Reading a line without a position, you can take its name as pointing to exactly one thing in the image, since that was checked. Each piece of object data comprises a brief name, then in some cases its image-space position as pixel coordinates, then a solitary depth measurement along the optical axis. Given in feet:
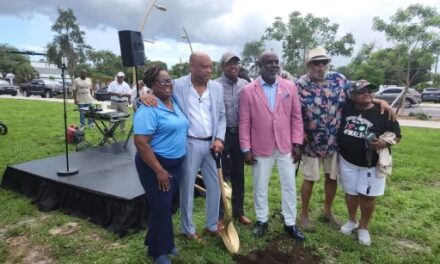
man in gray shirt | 11.32
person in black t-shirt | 10.71
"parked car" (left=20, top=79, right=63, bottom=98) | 86.43
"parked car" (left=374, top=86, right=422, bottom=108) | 63.82
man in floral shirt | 11.25
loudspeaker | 19.15
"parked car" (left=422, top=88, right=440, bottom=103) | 87.56
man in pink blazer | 10.80
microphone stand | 15.11
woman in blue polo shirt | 8.62
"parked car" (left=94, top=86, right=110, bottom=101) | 84.53
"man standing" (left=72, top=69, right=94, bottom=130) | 30.68
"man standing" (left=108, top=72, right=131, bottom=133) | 30.63
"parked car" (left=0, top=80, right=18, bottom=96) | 88.95
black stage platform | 12.45
